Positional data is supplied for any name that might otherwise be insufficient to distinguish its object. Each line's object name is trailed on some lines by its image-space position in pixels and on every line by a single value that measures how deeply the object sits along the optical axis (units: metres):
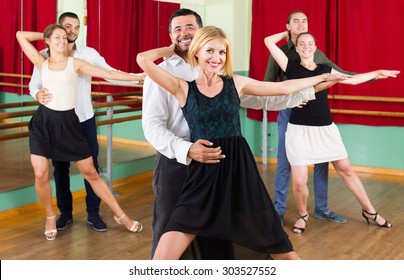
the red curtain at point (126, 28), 5.70
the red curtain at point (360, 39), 6.57
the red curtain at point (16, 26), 4.81
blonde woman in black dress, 2.49
